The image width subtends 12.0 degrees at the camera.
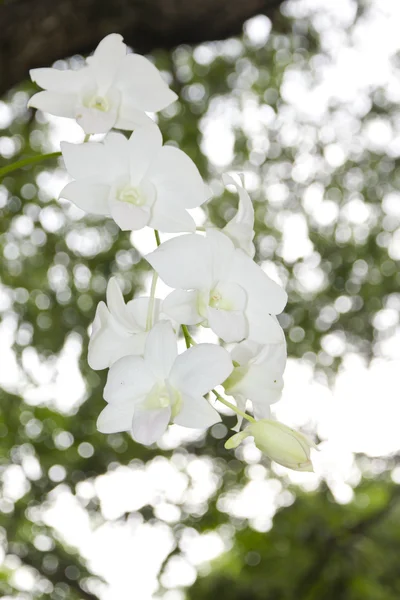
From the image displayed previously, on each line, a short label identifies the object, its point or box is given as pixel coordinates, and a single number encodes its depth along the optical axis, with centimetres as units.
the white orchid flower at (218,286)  88
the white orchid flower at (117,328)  89
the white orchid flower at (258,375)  90
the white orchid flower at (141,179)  90
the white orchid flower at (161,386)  87
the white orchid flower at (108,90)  94
